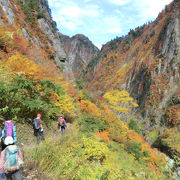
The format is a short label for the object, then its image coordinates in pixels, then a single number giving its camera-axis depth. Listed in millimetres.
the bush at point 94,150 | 6209
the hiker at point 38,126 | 5763
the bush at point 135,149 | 11742
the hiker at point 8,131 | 3176
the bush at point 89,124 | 10836
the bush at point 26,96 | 5627
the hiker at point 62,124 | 7508
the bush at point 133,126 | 24241
